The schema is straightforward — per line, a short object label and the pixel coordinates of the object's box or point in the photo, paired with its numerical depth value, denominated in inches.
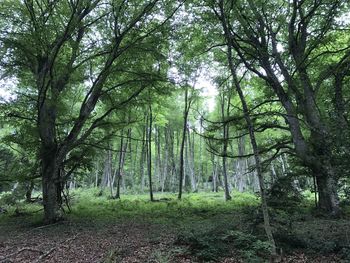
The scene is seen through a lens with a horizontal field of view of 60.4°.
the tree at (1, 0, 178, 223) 429.1
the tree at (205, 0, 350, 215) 442.3
